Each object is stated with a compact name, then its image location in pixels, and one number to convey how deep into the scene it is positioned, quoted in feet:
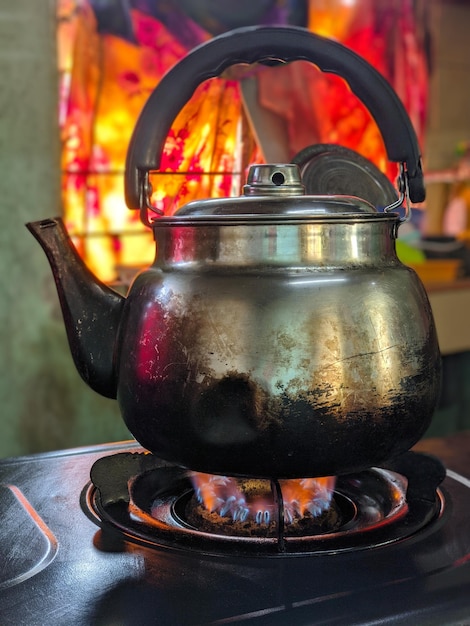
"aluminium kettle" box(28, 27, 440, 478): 2.57
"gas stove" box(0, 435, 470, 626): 2.24
